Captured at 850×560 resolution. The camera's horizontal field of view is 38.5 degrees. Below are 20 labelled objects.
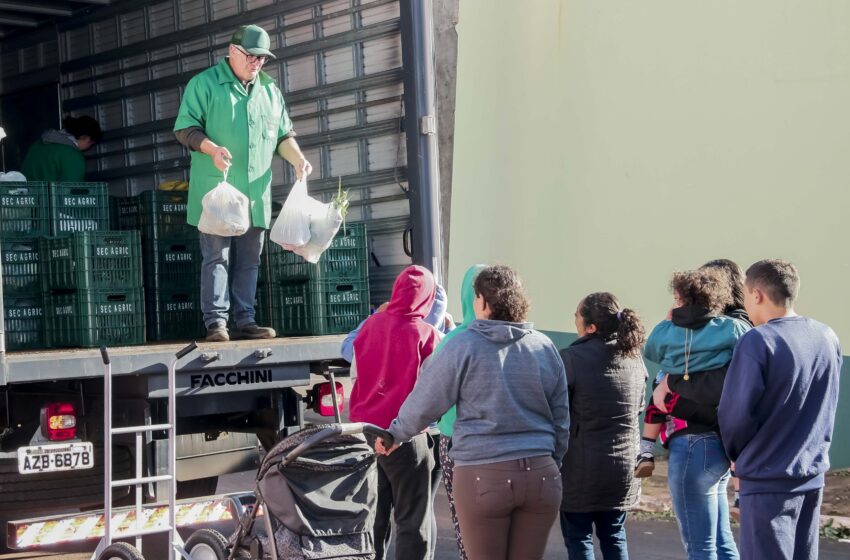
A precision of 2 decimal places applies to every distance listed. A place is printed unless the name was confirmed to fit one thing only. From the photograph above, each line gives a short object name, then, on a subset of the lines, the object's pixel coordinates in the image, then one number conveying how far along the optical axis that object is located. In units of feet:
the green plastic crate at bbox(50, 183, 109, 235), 21.72
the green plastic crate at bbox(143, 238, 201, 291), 22.75
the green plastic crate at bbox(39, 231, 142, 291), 20.36
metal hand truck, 17.29
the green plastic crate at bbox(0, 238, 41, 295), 20.74
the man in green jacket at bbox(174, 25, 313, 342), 21.31
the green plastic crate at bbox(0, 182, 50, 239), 21.24
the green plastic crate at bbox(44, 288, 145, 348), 20.35
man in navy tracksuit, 13.78
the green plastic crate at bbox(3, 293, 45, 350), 20.45
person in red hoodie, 17.39
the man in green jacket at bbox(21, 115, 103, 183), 28.63
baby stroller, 15.24
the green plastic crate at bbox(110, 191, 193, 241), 23.17
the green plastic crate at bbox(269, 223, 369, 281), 22.53
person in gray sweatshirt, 14.17
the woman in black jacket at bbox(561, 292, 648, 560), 16.53
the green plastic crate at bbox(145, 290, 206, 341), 22.62
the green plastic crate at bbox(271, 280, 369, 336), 22.43
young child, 16.06
